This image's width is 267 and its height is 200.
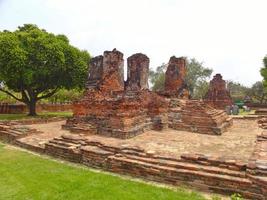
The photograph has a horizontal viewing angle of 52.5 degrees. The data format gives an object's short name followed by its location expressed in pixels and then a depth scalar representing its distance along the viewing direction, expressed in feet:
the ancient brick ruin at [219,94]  68.69
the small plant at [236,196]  14.27
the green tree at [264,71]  107.04
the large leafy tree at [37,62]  53.42
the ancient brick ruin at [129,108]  31.86
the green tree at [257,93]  134.28
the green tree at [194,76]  155.50
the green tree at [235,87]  178.05
